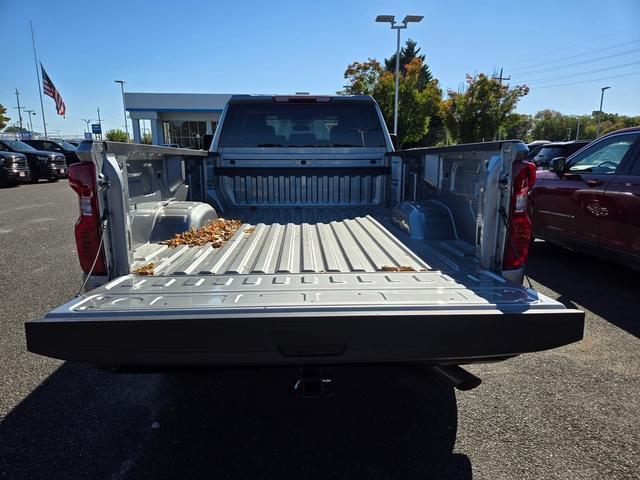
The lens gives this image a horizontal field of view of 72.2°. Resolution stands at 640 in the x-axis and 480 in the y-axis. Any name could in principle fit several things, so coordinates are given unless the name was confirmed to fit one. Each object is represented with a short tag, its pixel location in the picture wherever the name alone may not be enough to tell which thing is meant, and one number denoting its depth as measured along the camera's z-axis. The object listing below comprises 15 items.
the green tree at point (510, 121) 28.64
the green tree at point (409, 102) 28.94
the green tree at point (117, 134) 67.47
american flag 34.66
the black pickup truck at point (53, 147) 23.84
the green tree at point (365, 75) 31.00
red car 4.81
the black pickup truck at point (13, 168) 17.18
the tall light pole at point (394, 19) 19.48
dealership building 34.50
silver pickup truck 1.87
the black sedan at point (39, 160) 19.55
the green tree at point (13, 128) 106.25
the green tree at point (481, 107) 27.27
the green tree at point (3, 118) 68.12
